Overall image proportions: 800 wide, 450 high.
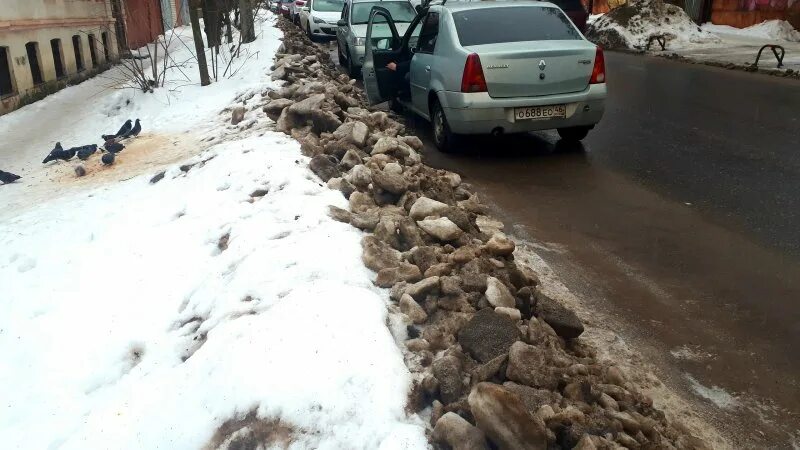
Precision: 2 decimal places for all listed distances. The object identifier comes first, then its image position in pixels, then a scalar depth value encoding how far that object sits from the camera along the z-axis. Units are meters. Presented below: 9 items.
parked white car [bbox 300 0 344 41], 22.02
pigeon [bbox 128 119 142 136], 10.07
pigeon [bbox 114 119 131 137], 10.09
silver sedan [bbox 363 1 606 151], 6.92
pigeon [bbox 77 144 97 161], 8.98
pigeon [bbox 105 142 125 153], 9.00
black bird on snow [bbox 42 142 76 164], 9.10
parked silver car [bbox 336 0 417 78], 13.45
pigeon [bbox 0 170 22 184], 8.42
